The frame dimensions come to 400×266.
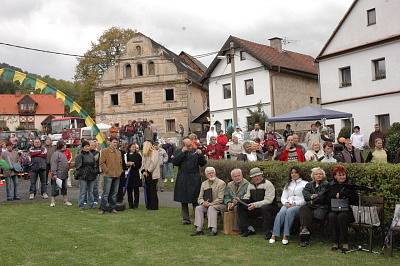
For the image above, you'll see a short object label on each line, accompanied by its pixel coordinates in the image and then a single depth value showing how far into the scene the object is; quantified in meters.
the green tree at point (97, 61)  56.88
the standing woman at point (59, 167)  13.84
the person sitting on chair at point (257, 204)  9.70
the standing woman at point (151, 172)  13.09
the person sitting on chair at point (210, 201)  10.12
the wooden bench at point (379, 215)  8.33
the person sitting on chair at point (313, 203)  8.91
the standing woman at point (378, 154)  11.65
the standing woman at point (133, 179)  13.63
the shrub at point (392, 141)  20.51
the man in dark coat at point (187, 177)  11.09
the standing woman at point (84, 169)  13.26
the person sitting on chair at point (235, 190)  10.12
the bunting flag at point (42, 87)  15.91
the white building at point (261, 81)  39.38
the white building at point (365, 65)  28.00
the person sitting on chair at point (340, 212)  8.49
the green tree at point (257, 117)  37.90
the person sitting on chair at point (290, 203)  9.16
